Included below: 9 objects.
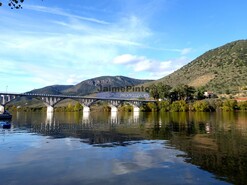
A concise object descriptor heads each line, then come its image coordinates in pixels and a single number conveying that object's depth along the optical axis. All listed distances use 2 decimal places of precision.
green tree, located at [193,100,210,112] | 108.84
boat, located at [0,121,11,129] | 42.87
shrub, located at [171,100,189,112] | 112.96
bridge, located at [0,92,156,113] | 108.76
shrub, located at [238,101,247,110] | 102.94
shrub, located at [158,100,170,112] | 116.81
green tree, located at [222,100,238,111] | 104.49
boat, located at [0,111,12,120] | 66.88
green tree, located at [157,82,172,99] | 130.30
